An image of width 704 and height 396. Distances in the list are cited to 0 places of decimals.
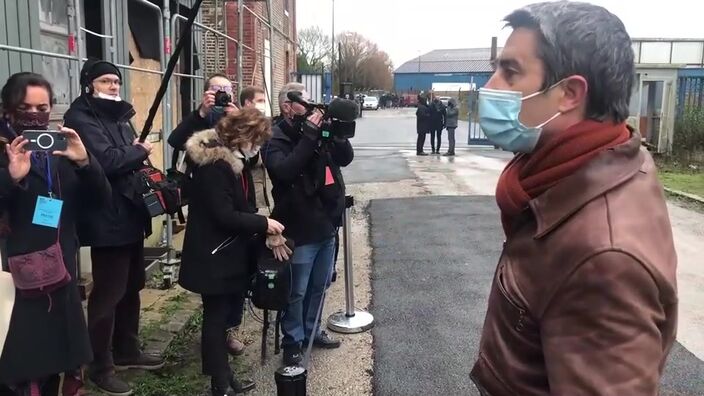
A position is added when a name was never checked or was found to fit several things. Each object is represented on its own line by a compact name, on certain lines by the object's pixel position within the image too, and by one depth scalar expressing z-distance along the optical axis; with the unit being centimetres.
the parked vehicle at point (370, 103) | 5734
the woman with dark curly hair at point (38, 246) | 267
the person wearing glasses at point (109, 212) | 334
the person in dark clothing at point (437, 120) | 1722
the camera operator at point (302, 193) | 362
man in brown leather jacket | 110
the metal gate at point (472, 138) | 1894
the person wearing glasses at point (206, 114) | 436
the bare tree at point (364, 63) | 7431
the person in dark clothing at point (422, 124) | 1705
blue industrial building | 8275
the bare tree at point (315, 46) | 6212
